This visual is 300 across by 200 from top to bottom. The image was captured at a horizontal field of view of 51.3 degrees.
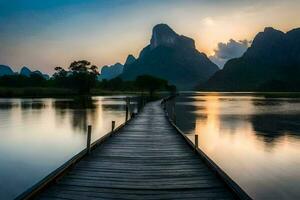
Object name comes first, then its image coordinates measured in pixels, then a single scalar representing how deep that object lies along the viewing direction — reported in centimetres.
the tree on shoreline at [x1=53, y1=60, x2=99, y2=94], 12419
